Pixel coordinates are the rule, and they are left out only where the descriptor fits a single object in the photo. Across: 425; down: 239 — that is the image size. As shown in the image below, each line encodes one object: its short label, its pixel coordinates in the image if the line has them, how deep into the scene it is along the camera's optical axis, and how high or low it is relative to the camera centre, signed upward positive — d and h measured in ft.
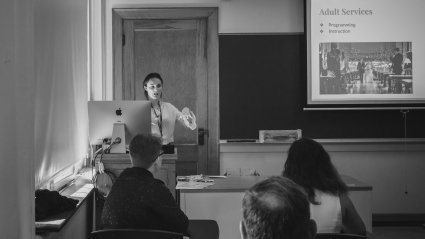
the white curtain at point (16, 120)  5.79 -0.16
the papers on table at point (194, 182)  12.74 -1.96
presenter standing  16.21 -0.29
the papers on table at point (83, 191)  11.33 -1.94
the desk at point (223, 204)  12.52 -2.38
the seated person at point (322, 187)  8.07 -1.30
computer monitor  13.17 -0.27
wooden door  18.90 +1.27
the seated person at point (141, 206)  8.18 -1.59
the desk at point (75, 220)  7.74 -1.95
